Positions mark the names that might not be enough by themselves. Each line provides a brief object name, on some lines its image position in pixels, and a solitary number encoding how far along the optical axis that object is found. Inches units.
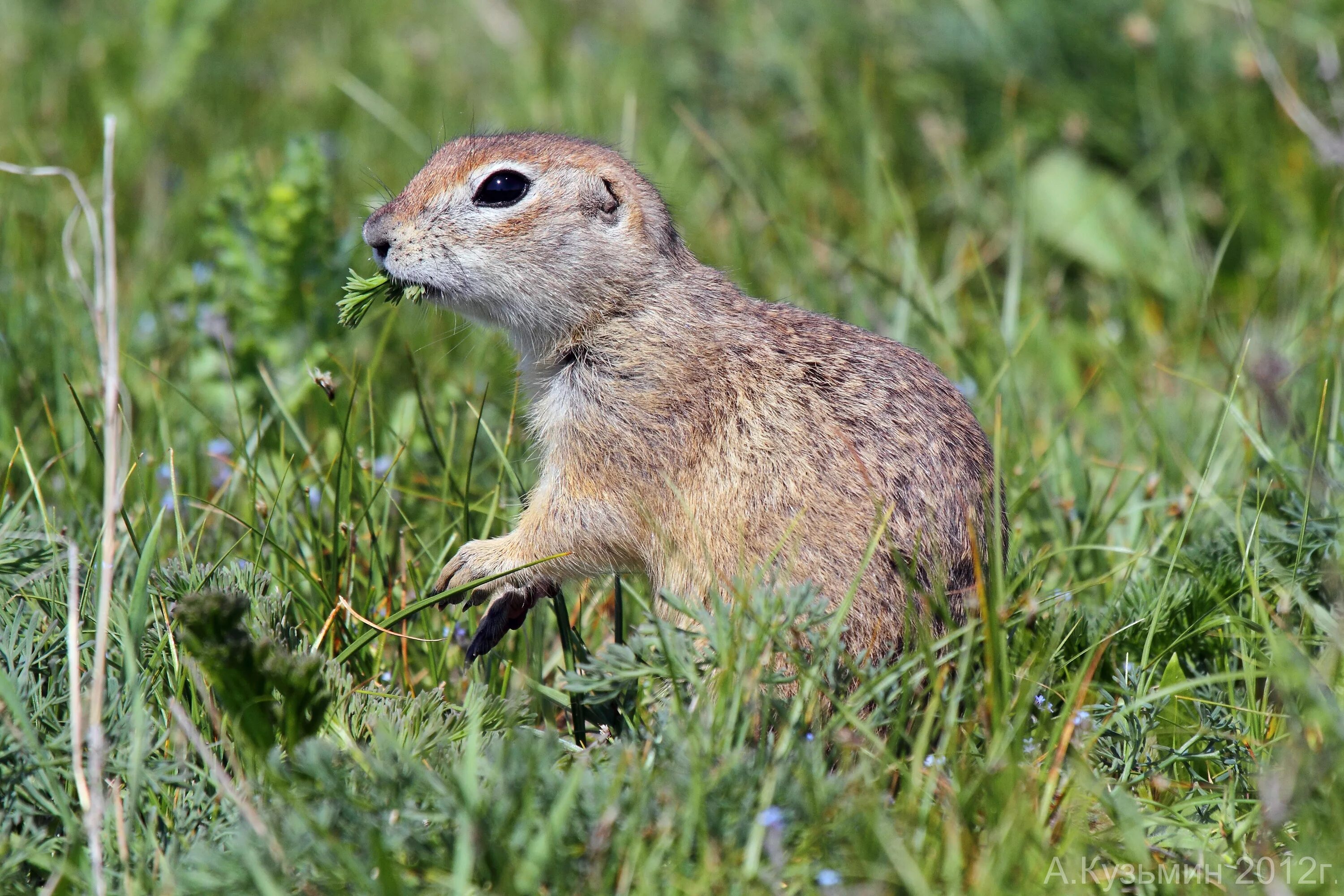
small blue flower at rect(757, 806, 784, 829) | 184.1
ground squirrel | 262.7
